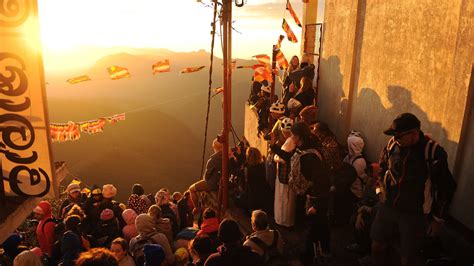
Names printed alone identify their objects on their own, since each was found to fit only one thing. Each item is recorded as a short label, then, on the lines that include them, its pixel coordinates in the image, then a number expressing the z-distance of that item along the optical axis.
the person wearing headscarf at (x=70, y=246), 5.44
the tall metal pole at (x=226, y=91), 8.48
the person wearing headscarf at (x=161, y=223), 6.16
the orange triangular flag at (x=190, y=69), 13.43
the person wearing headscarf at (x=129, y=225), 6.84
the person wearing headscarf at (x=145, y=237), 5.76
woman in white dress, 6.45
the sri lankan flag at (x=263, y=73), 13.27
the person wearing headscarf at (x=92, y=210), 6.99
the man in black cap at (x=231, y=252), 3.90
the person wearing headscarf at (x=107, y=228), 6.69
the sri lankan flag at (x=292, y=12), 12.57
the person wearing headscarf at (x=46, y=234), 6.40
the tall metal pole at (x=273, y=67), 12.16
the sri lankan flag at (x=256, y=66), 13.36
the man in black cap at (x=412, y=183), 4.34
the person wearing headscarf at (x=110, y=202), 7.35
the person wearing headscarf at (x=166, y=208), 7.21
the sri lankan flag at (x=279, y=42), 13.16
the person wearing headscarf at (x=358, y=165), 6.75
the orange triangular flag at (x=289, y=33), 13.24
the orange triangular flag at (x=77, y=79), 12.49
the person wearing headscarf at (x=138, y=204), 8.22
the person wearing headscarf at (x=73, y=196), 8.40
